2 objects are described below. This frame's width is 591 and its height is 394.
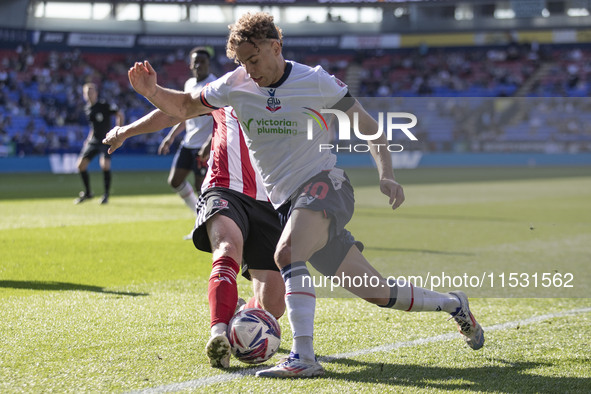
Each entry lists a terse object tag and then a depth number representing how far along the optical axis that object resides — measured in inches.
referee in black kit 604.7
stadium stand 1327.5
